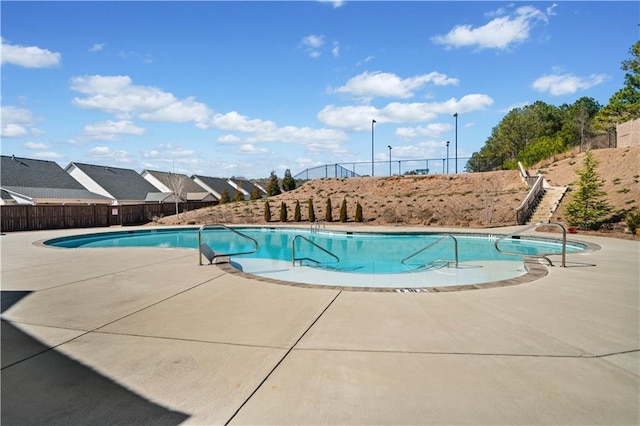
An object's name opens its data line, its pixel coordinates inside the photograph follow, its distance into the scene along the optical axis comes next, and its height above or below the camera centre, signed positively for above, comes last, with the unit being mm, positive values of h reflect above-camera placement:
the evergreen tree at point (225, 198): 34438 +586
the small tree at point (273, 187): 36781 +1680
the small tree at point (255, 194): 35378 +978
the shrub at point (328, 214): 23750 -756
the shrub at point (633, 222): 13711 -876
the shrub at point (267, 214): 24609 -738
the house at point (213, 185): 50312 +2884
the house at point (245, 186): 56731 +3131
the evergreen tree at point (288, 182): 37094 +2244
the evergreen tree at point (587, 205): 15188 -210
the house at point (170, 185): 45028 +2532
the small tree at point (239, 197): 35747 +694
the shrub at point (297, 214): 24406 -755
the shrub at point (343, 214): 23291 -754
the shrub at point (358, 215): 23052 -820
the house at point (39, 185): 27734 +1837
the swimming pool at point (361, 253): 7926 -1722
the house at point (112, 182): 35875 +2476
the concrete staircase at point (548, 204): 19828 -205
